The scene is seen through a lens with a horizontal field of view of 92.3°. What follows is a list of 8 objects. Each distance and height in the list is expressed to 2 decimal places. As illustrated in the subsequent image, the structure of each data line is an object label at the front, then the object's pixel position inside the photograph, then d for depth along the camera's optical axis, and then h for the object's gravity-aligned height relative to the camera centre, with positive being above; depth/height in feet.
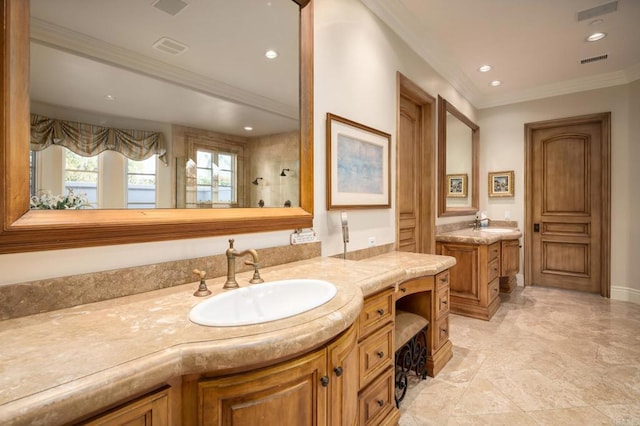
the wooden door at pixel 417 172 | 10.73 +1.41
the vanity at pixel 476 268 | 11.12 -2.21
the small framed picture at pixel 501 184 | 15.80 +1.35
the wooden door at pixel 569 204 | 13.96 +0.26
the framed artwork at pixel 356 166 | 6.98 +1.13
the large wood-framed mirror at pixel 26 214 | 3.08 -0.03
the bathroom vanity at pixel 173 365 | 1.97 -1.13
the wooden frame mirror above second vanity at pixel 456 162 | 12.01 +2.18
